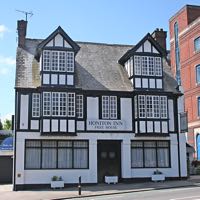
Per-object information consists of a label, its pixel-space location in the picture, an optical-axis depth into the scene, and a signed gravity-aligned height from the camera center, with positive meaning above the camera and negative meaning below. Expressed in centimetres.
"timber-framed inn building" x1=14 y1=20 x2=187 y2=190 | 2021 +147
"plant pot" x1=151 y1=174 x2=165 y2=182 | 2134 -287
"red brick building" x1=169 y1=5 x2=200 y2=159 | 3650 +1032
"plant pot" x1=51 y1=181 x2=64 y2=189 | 1957 -307
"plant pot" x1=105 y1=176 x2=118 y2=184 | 2097 -295
